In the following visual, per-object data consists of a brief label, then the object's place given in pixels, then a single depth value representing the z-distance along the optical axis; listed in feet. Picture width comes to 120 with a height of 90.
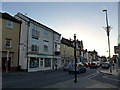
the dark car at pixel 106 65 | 86.48
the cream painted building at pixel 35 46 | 54.69
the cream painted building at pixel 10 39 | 48.90
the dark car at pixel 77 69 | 48.30
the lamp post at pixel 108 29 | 48.65
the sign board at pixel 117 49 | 37.01
